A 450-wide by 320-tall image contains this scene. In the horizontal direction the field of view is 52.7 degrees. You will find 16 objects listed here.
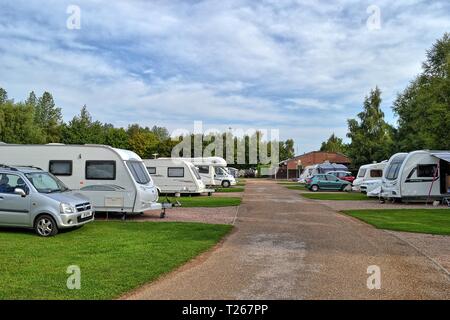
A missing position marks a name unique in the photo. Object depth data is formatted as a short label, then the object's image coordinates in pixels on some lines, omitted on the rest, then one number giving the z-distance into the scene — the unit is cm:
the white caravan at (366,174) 3275
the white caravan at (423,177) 2305
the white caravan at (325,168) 4529
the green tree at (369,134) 5912
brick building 8222
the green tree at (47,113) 8764
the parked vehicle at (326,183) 3753
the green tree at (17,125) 5750
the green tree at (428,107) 3494
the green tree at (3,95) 8358
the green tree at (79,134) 6909
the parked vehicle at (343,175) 4153
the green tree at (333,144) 11684
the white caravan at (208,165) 3566
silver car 1126
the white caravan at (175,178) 2816
